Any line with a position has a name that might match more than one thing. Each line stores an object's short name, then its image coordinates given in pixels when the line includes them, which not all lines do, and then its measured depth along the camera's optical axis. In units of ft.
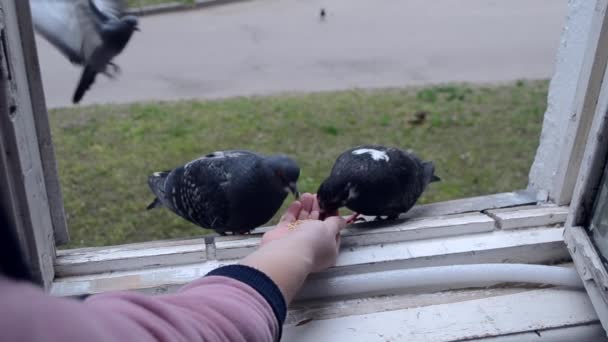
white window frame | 2.91
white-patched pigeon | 4.80
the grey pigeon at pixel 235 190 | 5.22
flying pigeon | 4.83
